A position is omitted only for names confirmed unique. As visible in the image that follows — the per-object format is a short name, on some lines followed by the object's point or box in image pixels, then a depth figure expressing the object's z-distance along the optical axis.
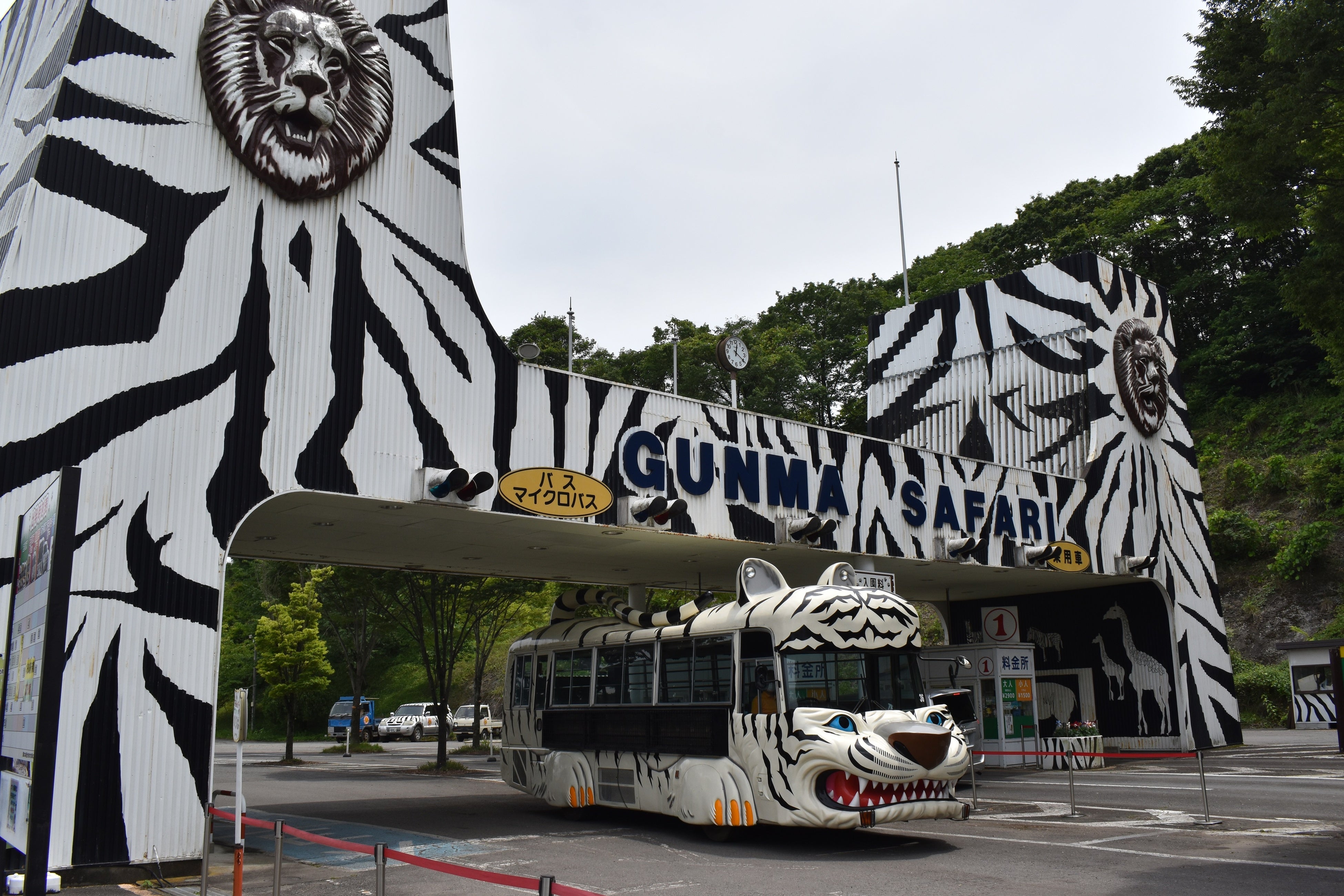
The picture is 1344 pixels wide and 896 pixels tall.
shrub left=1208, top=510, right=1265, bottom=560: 42.00
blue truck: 45.84
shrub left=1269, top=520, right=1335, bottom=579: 39.25
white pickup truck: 46.94
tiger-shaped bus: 11.64
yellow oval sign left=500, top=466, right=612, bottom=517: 14.62
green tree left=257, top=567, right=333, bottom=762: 32.91
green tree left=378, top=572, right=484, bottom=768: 28.66
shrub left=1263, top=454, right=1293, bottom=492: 43.53
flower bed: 23.95
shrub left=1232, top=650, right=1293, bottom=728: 36.00
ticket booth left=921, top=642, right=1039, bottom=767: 23.64
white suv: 45.34
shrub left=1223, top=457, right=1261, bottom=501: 44.56
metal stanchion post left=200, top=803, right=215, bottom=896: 9.14
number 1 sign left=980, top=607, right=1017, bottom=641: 27.42
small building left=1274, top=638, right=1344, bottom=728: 31.86
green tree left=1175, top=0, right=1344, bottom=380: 13.18
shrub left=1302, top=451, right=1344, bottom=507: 40.50
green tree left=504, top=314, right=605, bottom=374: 46.25
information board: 7.27
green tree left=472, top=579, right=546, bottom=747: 29.78
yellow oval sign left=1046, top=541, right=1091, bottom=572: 23.69
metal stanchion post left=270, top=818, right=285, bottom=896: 8.29
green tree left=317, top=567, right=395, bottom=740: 30.95
